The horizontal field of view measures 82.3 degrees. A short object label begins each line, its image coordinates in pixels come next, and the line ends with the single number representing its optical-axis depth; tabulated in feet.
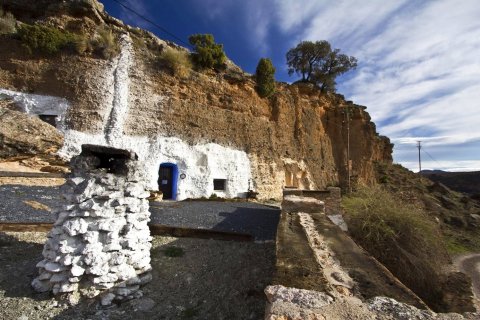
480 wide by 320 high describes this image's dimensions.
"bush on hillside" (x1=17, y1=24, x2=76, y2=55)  39.91
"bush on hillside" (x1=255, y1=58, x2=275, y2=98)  58.95
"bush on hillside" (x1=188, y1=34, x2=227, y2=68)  52.16
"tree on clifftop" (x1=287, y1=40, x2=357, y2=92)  84.89
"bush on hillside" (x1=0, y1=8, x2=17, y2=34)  39.85
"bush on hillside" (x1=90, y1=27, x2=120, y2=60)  43.34
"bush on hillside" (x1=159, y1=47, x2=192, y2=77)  48.03
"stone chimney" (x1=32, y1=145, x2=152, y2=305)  12.75
